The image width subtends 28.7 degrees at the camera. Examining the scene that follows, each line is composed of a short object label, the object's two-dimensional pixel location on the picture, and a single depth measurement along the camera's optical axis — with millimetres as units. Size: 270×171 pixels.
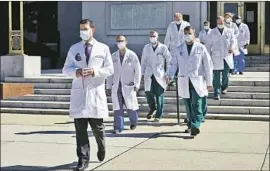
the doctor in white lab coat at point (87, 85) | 6891
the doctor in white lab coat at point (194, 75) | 9336
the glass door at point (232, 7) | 21112
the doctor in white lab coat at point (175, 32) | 12907
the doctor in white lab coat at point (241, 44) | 16438
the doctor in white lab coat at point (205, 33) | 13001
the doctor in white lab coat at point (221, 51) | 12656
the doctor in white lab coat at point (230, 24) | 14841
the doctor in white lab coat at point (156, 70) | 11383
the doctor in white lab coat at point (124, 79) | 10016
